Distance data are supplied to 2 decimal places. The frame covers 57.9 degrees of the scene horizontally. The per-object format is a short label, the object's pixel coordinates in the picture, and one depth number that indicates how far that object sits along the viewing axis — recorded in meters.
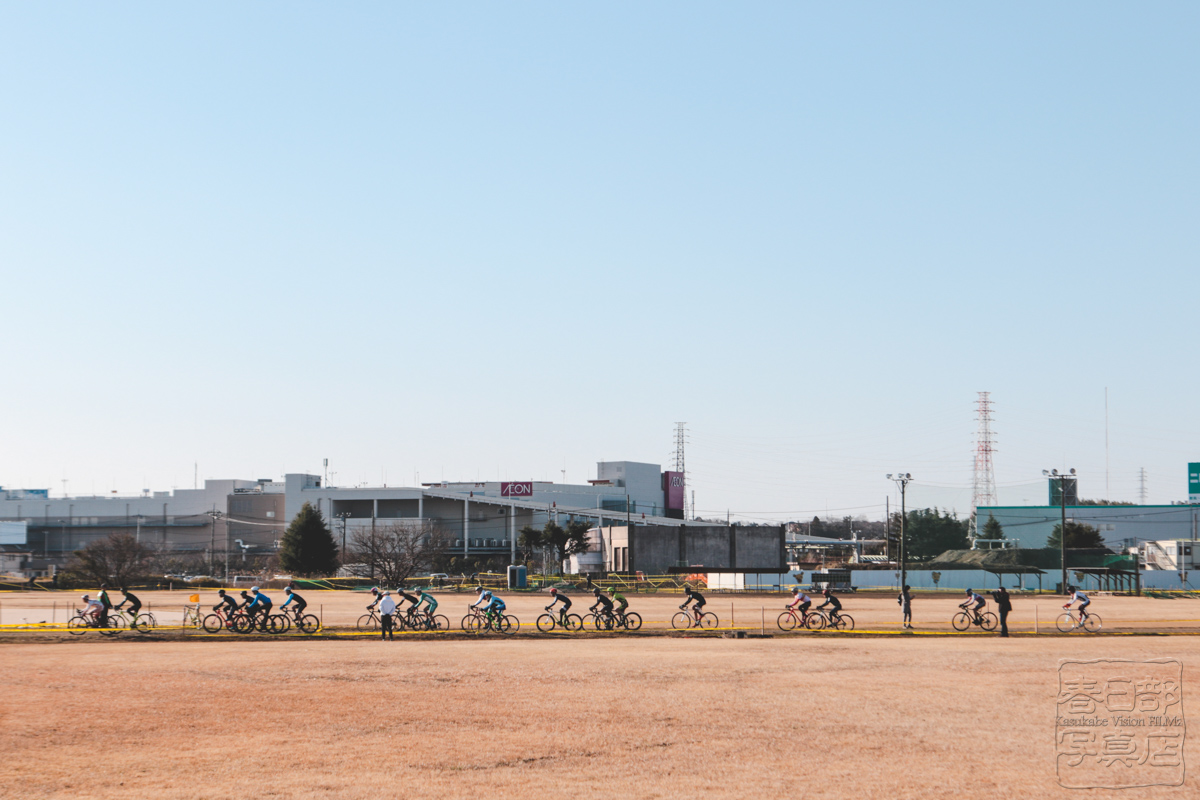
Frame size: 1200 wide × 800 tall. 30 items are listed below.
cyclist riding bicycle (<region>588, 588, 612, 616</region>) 42.75
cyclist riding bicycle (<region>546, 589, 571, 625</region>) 40.70
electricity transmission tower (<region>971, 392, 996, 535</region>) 151.25
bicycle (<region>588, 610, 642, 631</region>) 43.09
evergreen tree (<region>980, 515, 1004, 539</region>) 144.75
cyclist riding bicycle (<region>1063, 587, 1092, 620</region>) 43.12
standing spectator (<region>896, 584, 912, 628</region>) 45.00
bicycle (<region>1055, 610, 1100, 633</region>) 44.15
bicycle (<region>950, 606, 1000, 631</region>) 43.65
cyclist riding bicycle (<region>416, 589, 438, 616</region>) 41.66
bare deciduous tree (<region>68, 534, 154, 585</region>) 93.62
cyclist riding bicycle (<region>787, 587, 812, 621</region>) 42.59
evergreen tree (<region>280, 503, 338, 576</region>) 115.06
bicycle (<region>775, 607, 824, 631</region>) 43.59
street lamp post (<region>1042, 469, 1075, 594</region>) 80.00
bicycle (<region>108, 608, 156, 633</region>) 42.20
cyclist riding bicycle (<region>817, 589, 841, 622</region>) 43.47
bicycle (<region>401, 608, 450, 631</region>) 42.44
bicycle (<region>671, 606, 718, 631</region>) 44.44
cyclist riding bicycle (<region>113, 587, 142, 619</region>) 41.42
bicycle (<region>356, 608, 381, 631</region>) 44.29
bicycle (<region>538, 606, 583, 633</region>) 42.62
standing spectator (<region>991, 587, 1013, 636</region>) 41.00
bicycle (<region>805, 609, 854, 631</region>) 43.81
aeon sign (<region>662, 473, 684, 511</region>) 190.75
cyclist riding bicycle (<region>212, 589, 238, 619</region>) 40.53
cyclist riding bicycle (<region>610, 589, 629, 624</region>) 43.12
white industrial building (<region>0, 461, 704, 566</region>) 146.00
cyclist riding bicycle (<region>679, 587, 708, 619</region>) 43.53
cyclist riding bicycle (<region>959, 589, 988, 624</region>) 42.94
